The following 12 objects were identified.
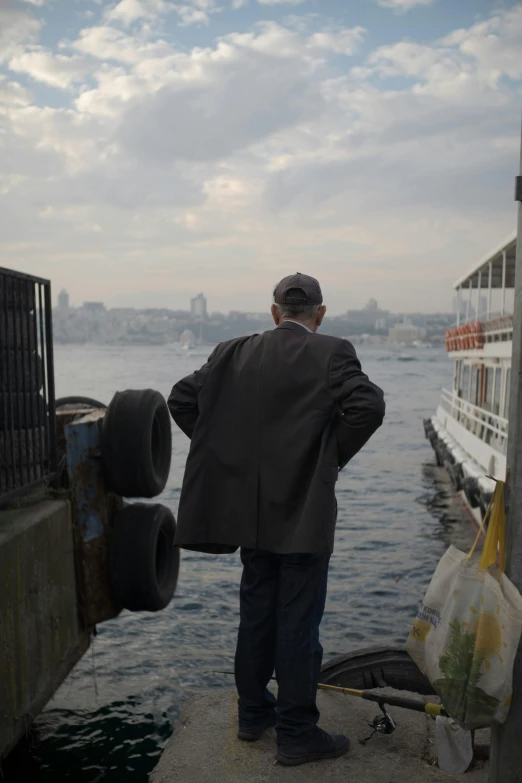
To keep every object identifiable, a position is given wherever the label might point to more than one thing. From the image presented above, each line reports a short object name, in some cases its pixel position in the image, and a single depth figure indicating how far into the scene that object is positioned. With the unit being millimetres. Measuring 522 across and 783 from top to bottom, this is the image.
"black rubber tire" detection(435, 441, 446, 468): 20669
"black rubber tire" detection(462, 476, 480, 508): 13637
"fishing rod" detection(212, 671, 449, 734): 3301
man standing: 2984
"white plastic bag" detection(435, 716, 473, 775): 2994
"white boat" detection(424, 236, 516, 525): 13961
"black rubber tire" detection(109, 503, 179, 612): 5617
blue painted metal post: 5430
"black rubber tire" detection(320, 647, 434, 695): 3918
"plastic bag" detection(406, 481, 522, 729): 2527
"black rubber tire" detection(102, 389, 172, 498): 5625
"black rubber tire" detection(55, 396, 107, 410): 6594
